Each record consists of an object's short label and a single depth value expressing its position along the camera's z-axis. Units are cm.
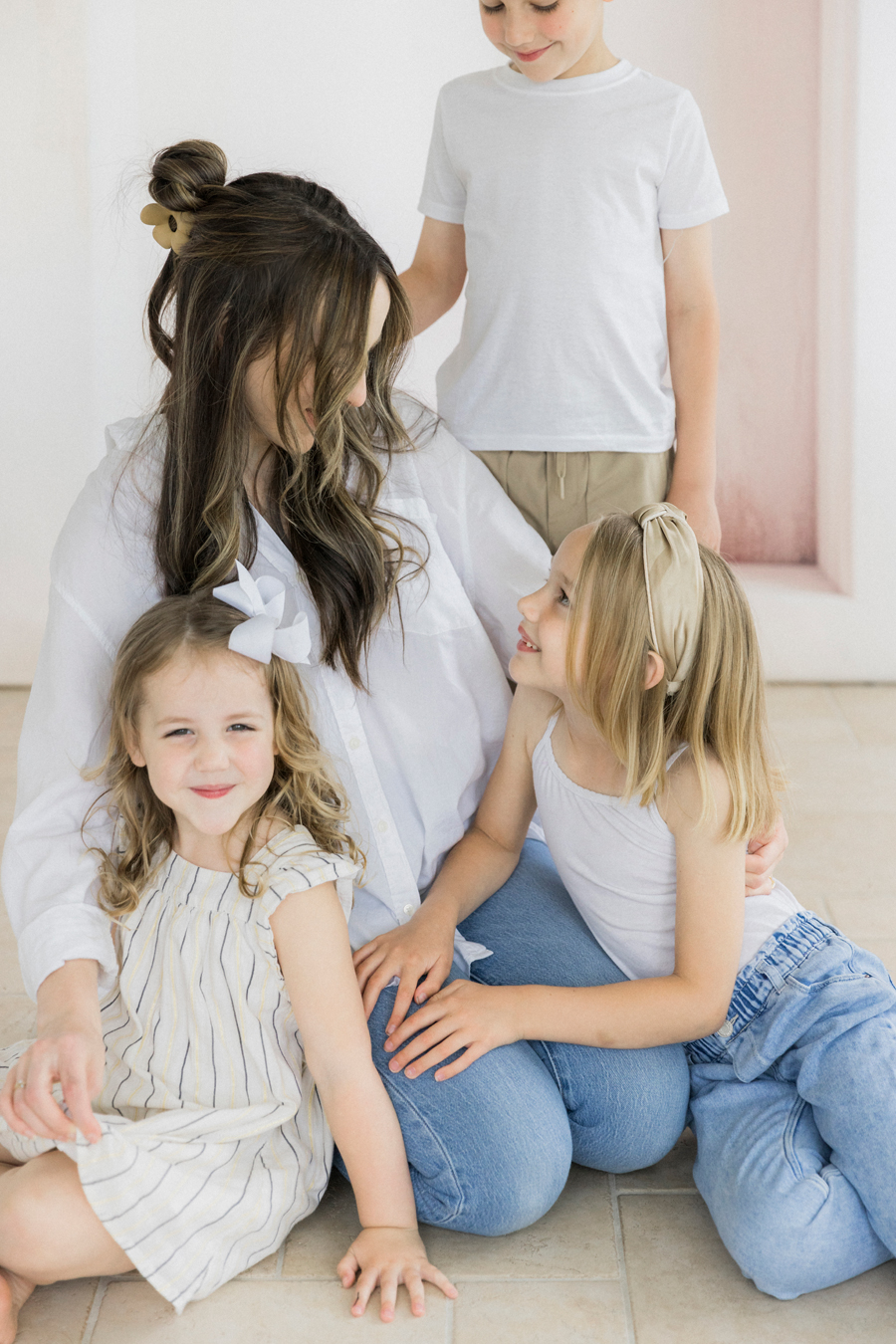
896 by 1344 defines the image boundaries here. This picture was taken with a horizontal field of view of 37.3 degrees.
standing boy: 189
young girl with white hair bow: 138
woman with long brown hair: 142
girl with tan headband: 143
